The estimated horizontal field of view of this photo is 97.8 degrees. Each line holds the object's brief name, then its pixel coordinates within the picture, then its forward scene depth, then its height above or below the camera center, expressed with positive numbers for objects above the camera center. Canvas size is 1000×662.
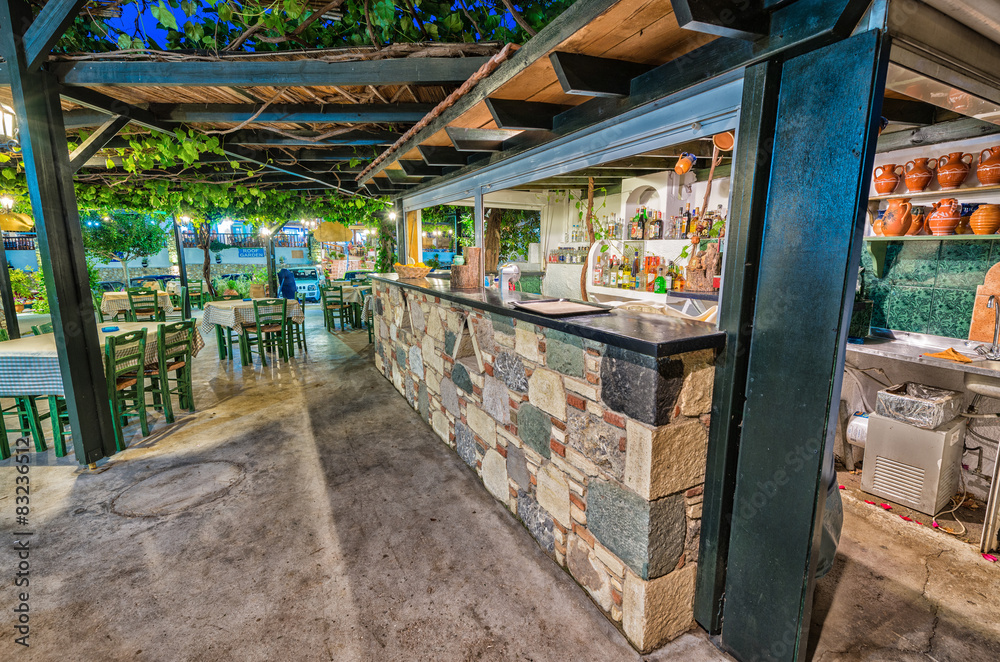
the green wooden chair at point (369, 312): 7.41 -1.08
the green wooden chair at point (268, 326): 5.84 -1.08
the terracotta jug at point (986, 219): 2.58 +0.19
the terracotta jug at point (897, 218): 2.95 +0.22
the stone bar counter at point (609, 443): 1.64 -0.86
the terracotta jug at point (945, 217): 2.73 +0.21
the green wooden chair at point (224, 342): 6.35 -1.36
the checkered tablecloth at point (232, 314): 5.92 -0.90
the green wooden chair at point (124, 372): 3.52 -1.03
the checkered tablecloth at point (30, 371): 3.23 -0.91
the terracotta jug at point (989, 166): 2.53 +0.49
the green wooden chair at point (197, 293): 10.76 -1.14
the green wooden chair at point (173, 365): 3.88 -1.12
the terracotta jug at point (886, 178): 2.98 +0.49
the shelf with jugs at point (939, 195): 2.59 +0.37
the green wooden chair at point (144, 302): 6.98 -0.86
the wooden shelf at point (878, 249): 3.22 +0.01
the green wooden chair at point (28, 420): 3.42 -1.36
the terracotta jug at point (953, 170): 2.68 +0.49
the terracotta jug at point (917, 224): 2.93 +0.18
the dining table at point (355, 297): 8.59 -0.96
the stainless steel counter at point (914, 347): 2.53 -0.64
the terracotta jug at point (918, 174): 2.83 +0.49
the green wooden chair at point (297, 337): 6.47 -1.37
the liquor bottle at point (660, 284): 4.64 -0.36
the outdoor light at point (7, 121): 3.02 +0.88
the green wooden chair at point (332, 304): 8.30 -1.05
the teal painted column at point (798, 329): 1.29 -0.26
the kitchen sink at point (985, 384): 2.46 -0.75
